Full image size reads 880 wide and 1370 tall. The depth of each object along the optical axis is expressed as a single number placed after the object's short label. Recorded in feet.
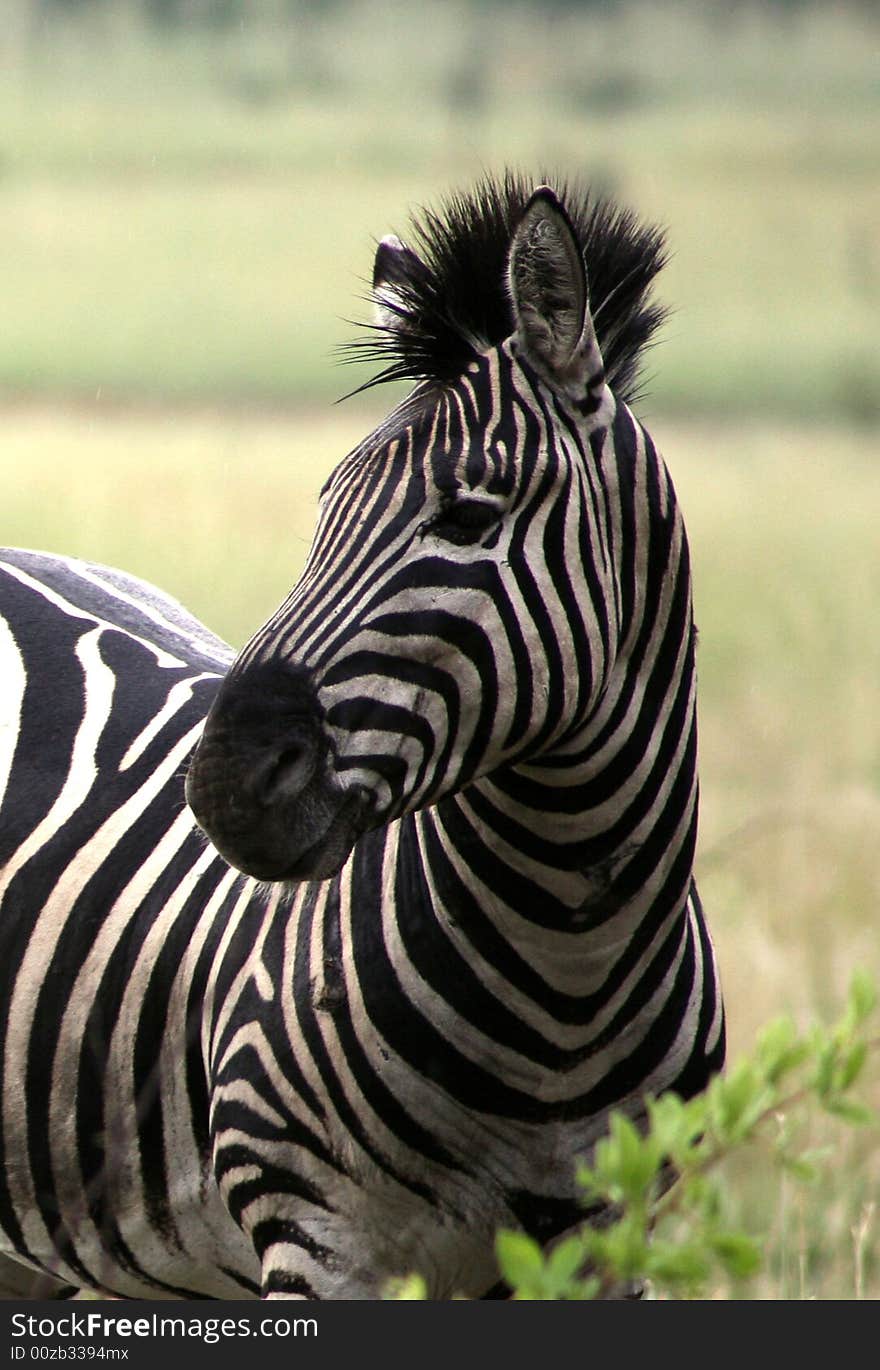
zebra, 51.21
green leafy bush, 48.98
